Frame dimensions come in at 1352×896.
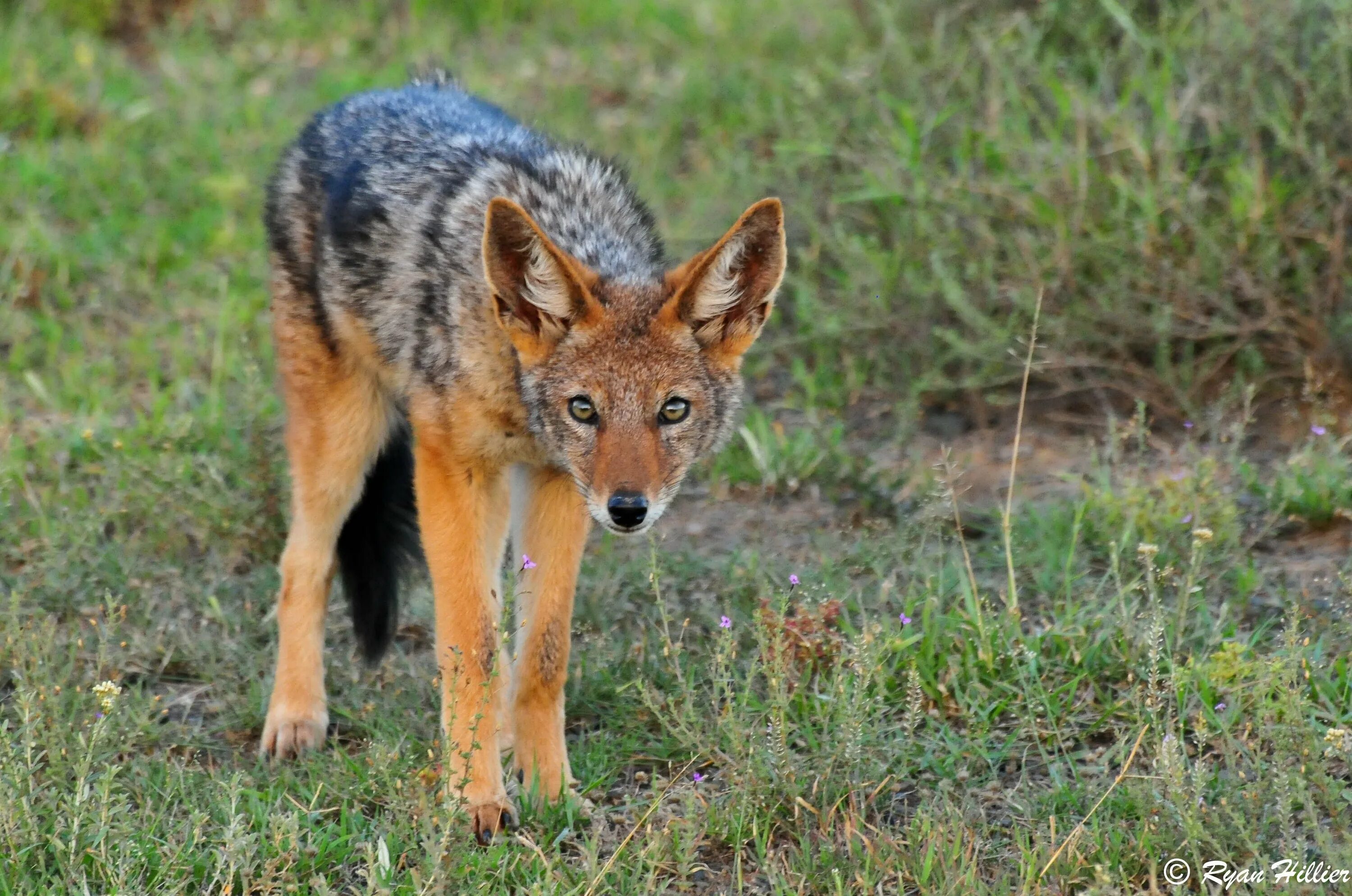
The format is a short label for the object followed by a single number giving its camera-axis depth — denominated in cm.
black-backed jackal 792
